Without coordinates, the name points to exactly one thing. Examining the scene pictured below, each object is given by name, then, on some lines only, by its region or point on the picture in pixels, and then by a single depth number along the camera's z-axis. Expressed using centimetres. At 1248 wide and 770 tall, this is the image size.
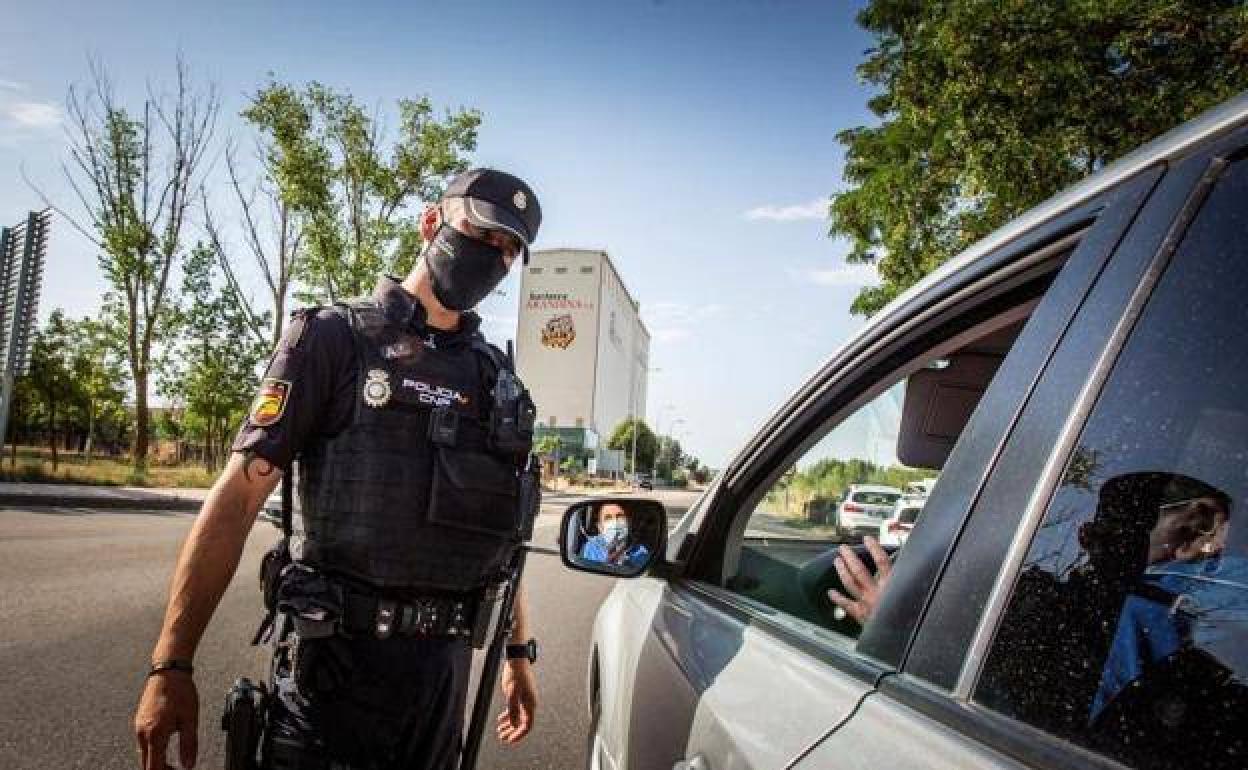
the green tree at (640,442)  9719
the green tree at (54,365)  2465
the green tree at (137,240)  1972
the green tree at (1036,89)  727
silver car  64
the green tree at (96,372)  2561
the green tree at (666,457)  9738
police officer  171
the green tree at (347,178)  2088
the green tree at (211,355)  2134
